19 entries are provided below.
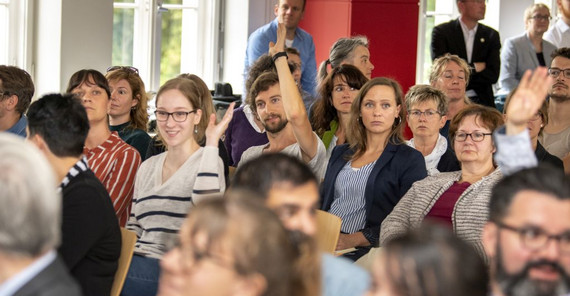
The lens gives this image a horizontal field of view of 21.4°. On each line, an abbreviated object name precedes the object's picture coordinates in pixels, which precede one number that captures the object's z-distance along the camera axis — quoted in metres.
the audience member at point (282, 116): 6.61
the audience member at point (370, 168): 6.48
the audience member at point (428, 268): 2.55
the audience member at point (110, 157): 6.50
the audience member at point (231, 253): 2.77
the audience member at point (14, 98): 7.55
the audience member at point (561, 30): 13.78
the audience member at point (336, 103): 7.78
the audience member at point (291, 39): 10.98
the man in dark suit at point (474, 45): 12.31
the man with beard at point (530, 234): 3.31
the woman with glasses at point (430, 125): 7.49
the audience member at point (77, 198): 4.78
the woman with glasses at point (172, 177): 5.75
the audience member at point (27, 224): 3.03
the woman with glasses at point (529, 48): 13.27
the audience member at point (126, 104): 7.76
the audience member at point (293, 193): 3.54
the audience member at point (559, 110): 8.39
